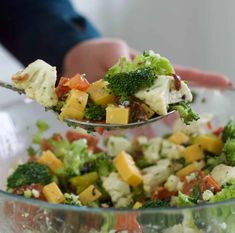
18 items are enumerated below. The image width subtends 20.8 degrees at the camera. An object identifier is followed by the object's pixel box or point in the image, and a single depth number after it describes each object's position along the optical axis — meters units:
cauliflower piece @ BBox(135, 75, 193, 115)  0.41
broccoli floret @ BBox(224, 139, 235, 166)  0.47
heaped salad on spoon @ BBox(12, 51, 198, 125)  0.41
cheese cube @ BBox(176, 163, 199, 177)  0.49
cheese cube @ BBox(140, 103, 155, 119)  0.42
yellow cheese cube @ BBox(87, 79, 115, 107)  0.42
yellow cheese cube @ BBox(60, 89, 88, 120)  0.42
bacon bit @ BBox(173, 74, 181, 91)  0.41
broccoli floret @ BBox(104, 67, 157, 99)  0.41
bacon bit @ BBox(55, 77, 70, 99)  0.43
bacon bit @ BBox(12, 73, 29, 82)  0.43
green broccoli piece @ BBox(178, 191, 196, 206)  0.40
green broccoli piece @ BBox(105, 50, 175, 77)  0.42
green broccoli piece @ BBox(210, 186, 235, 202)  0.39
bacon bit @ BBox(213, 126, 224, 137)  0.53
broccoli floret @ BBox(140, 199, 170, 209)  0.42
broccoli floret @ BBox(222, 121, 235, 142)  0.50
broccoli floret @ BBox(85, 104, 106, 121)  0.42
